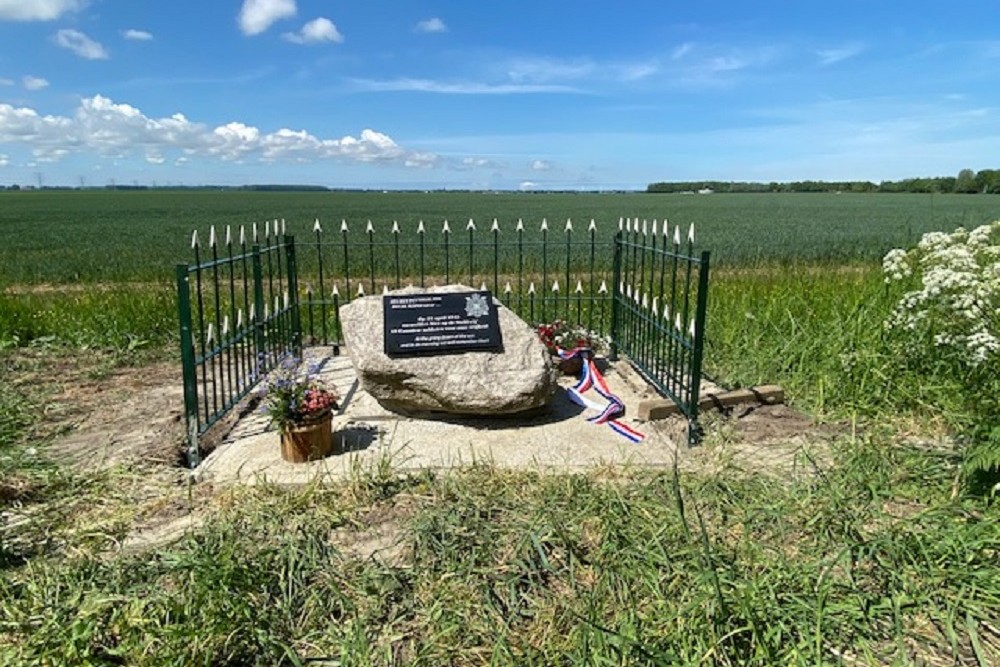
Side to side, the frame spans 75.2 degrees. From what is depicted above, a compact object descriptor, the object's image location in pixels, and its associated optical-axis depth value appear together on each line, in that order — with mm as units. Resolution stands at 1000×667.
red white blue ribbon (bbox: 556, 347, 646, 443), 4961
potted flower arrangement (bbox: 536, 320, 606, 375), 6328
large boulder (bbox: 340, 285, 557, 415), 4949
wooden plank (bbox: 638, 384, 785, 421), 5088
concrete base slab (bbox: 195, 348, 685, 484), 4238
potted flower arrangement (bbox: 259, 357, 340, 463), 4277
